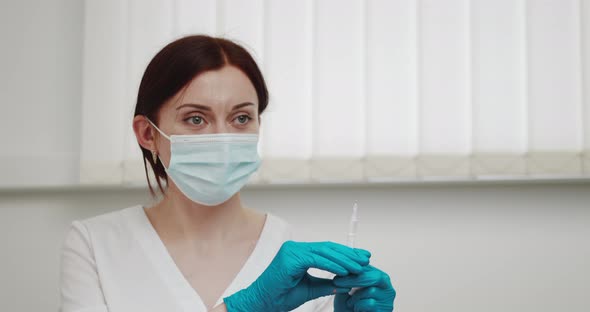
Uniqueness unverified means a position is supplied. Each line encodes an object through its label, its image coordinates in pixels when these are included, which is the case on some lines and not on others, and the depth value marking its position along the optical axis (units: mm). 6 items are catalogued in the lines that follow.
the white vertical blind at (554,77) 1812
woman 1331
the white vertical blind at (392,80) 1796
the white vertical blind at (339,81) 1797
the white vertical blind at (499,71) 1815
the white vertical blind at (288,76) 1797
